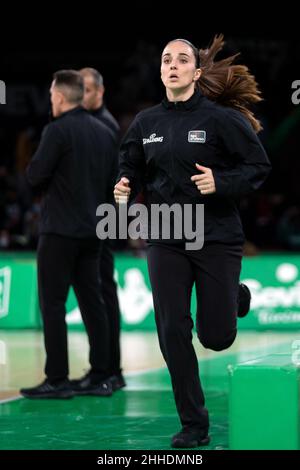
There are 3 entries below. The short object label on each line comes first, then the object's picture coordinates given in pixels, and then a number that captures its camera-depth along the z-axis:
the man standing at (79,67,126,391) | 16.03
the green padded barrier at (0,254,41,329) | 24.86
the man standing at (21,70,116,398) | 15.01
